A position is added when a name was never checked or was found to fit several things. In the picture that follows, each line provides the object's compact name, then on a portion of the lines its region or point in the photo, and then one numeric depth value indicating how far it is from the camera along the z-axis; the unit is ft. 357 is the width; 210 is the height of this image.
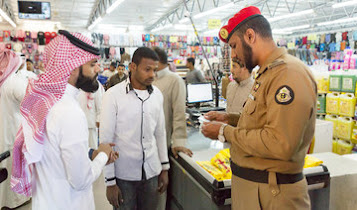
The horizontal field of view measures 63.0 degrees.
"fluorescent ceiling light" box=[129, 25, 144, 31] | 66.62
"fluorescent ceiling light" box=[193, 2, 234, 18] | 31.65
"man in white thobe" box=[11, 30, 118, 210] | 4.64
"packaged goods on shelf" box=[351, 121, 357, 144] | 16.58
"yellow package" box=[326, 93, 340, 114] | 17.31
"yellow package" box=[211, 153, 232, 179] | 6.65
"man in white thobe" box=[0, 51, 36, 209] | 10.95
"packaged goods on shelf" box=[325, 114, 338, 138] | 17.40
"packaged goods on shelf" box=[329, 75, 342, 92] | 17.30
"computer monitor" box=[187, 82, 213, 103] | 15.79
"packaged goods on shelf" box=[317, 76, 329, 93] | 18.35
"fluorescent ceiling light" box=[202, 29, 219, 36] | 69.11
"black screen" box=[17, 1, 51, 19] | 27.43
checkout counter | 6.08
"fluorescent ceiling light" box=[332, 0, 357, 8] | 27.20
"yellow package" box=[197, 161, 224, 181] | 6.53
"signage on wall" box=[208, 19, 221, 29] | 29.40
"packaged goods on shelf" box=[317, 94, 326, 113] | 17.95
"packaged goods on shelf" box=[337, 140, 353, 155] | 16.76
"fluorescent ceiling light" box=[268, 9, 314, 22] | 32.40
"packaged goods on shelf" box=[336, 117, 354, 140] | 16.61
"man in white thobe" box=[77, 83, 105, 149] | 13.87
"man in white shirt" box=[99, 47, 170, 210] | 6.81
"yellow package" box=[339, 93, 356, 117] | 16.55
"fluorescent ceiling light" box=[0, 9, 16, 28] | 31.88
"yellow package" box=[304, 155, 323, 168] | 7.13
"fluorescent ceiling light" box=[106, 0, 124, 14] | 28.52
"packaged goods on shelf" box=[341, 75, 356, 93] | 16.53
